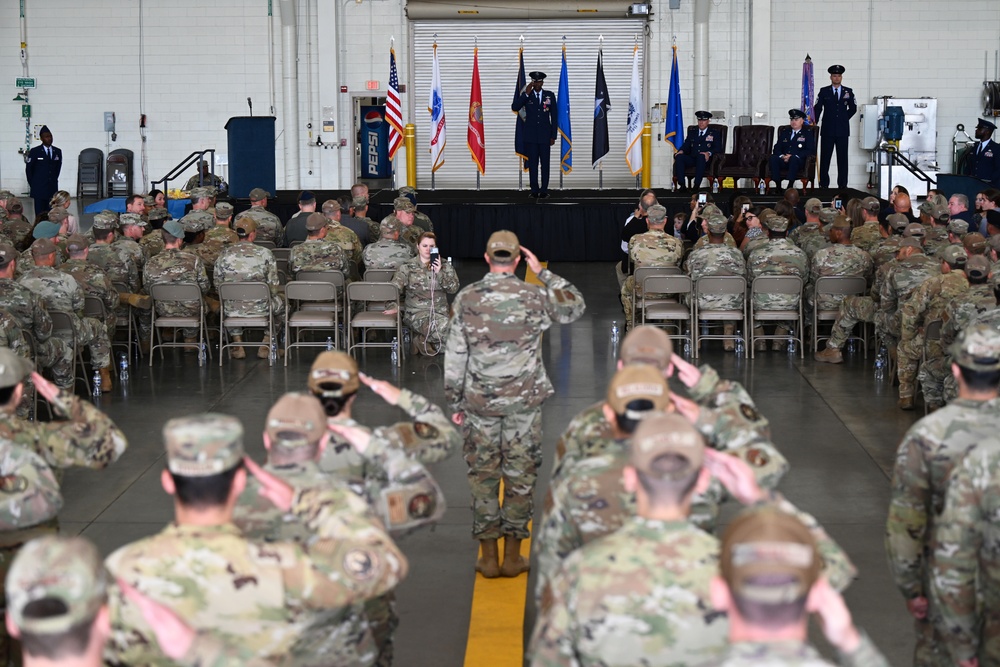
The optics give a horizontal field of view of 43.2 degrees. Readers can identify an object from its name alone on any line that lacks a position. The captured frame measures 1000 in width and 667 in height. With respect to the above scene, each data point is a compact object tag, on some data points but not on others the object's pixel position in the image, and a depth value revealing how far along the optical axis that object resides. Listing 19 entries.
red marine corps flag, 20.48
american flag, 19.73
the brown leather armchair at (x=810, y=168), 18.11
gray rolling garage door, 23.67
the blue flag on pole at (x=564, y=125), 20.00
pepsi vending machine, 23.89
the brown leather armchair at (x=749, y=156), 19.23
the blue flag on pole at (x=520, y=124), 19.00
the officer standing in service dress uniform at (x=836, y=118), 18.33
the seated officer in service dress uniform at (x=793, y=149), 17.86
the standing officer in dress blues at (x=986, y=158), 17.45
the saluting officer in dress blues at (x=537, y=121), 18.61
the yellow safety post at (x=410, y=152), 23.56
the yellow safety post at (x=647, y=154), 23.41
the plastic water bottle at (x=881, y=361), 11.20
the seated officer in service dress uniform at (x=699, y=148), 18.89
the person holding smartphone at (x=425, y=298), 11.41
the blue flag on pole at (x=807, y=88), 20.48
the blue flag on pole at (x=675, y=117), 20.58
